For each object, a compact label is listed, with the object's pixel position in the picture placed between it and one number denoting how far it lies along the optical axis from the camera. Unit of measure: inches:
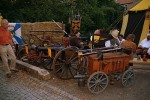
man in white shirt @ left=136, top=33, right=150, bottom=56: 207.1
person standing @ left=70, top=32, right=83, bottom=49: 199.0
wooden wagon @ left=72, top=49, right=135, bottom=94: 152.8
